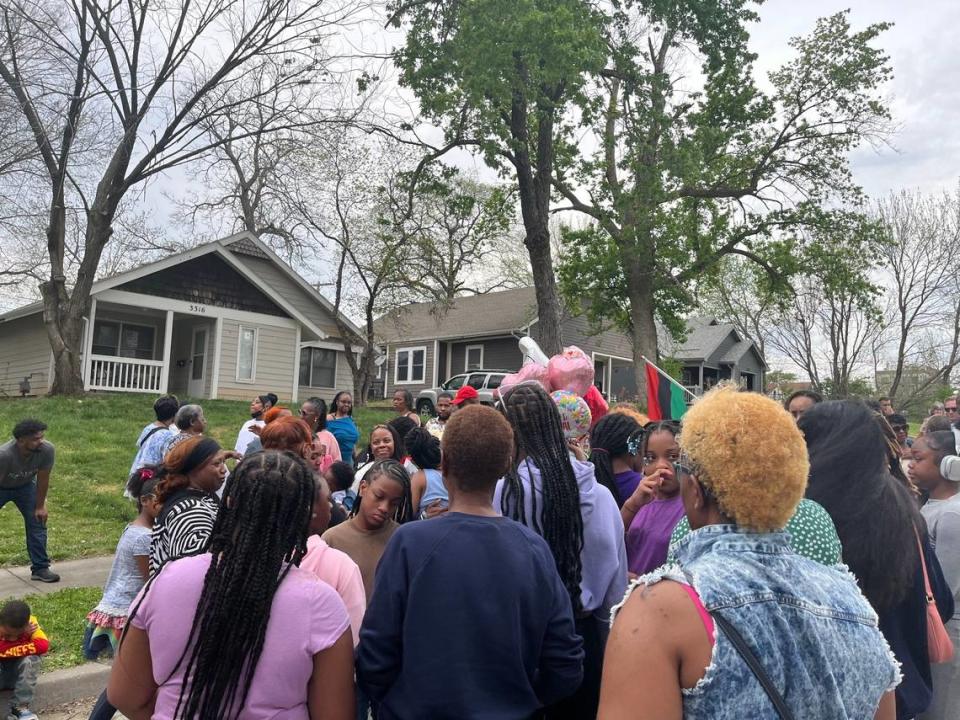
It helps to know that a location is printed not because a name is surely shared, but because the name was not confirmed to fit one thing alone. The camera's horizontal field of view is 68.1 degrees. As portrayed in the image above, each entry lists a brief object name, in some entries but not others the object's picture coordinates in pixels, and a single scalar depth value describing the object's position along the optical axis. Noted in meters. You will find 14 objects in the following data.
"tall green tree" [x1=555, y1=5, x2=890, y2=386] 16.58
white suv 23.31
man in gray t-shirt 6.44
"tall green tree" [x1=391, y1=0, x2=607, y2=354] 13.20
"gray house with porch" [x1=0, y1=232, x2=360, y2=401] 19.09
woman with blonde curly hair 1.38
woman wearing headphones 2.84
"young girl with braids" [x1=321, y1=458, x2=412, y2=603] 3.22
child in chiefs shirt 4.13
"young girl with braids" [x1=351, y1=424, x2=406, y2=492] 5.82
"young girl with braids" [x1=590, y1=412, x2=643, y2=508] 3.84
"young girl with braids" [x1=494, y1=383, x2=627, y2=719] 2.76
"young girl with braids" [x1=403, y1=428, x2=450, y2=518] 3.86
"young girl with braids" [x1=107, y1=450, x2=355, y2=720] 1.90
